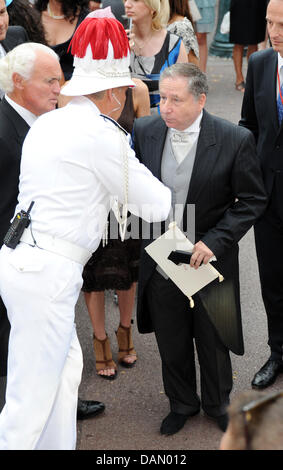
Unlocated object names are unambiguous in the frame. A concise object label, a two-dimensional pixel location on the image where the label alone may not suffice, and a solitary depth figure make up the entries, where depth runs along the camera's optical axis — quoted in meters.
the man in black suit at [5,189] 3.72
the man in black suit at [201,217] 3.70
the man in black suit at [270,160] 4.09
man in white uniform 3.07
